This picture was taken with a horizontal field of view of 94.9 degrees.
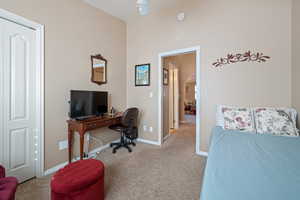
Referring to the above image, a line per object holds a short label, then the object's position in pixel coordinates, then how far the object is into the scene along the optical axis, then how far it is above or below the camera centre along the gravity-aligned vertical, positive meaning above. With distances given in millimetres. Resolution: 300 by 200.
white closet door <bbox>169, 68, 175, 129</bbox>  4432 -88
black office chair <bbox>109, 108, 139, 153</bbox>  2730 -602
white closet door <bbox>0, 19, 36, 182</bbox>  1683 -5
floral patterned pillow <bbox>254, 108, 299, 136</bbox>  1750 -298
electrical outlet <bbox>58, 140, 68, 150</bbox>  2213 -743
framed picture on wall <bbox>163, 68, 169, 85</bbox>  3485 +604
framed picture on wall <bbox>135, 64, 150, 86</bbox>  3248 +590
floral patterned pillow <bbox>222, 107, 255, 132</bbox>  1966 -293
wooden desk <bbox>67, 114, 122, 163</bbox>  2094 -427
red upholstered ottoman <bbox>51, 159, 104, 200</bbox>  1196 -752
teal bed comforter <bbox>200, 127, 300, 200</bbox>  712 -471
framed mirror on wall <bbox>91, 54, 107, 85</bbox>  2713 +608
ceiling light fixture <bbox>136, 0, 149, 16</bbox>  1841 +1286
